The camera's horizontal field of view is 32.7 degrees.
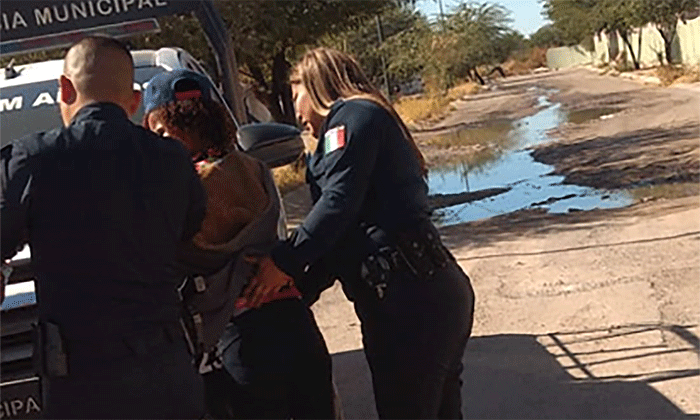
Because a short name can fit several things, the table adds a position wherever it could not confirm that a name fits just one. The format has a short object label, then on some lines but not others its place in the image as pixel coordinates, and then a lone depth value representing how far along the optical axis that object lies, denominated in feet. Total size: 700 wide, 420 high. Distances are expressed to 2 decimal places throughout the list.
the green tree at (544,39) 424.38
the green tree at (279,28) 58.70
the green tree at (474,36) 233.76
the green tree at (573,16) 229.86
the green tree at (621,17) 172.04
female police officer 11.72
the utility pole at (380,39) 132.89
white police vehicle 14.39
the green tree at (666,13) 162.91
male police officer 9.39
